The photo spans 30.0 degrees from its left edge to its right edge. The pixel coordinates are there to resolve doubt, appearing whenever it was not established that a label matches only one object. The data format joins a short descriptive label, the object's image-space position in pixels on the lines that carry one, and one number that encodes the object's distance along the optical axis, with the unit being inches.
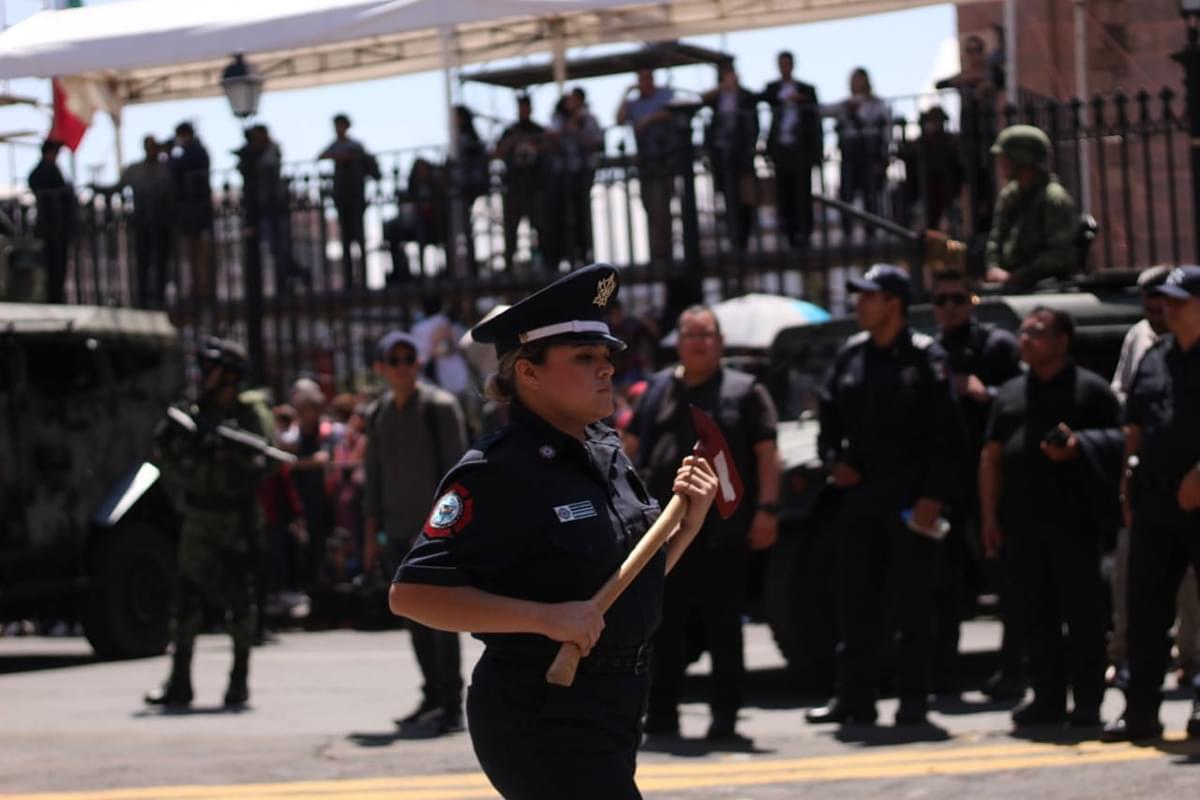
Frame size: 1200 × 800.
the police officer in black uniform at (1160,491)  326.6
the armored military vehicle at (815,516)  401.1
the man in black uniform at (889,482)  364.8
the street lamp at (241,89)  621.6
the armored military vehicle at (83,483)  537.6
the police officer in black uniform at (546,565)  175.8
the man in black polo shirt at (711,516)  371.6
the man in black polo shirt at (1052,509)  356.2
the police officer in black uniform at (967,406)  402.0
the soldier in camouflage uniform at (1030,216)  449.1
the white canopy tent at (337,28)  625.6
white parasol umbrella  618.8
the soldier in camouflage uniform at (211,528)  433.7
